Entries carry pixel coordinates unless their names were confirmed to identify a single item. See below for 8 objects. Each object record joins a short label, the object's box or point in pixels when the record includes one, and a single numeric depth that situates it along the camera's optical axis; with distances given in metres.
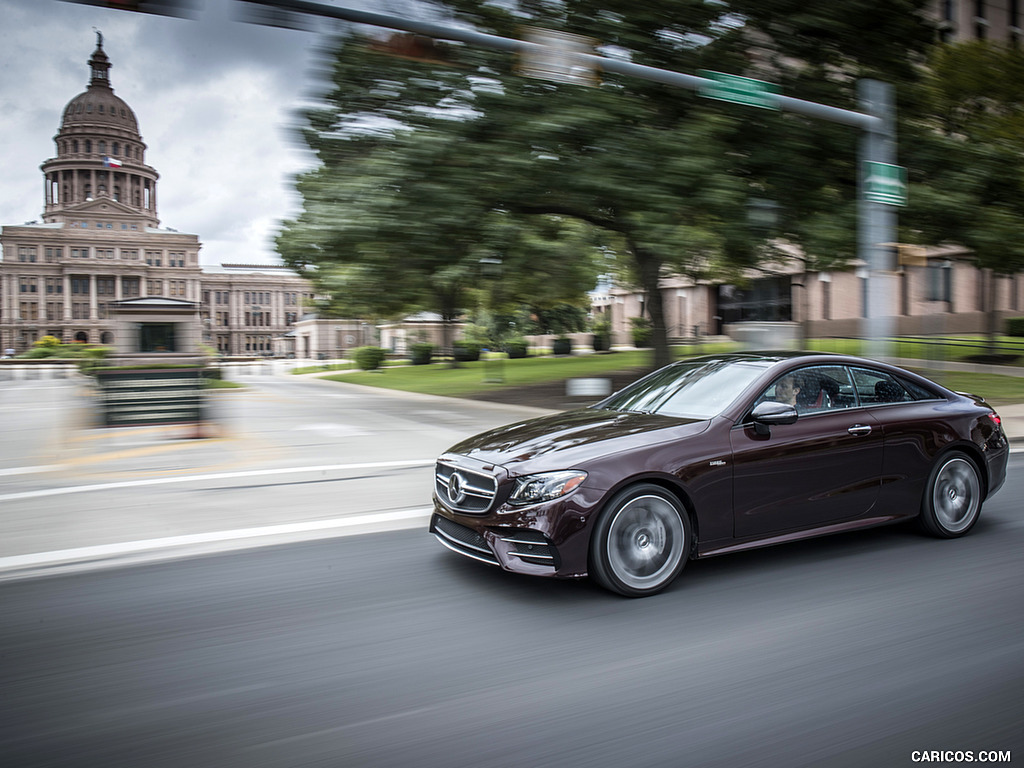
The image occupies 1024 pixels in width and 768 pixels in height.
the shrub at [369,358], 43.19
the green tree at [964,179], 15.48
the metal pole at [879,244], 11.62
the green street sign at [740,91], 10.68
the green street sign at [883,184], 11.67
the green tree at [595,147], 14.05
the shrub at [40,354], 59.47
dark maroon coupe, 4.50
